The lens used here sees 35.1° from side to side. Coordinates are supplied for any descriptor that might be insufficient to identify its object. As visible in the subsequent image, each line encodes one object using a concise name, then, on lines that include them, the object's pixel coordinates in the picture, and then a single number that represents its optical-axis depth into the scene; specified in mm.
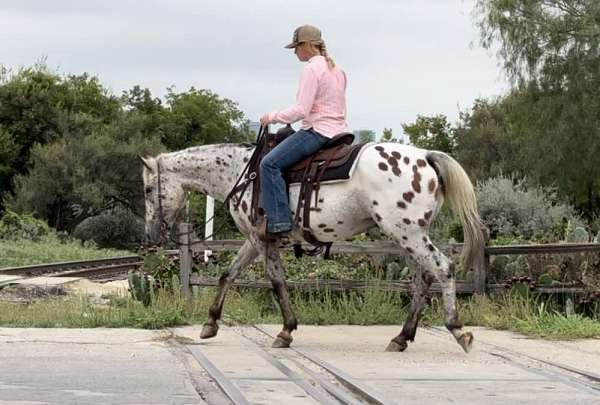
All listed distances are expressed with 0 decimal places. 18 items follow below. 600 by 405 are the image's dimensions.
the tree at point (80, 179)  44938
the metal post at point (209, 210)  15483
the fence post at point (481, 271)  11914
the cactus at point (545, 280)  11969
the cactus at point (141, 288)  12117
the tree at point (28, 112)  51344
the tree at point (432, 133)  67375
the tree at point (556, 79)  36031
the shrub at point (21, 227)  36469
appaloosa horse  9062
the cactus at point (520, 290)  11648
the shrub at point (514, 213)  19125
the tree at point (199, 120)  64500
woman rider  9258
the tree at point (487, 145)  55062
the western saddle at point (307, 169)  9219
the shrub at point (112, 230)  45031
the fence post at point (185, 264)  12714
